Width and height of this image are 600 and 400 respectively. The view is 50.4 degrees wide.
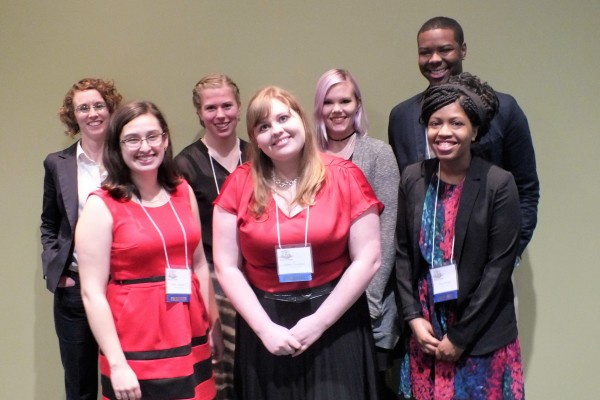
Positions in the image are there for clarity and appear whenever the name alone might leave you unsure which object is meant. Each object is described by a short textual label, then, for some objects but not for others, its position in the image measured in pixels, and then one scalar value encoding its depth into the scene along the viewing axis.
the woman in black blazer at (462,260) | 2.04
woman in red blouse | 2.04
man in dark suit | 2.43
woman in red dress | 2.03
